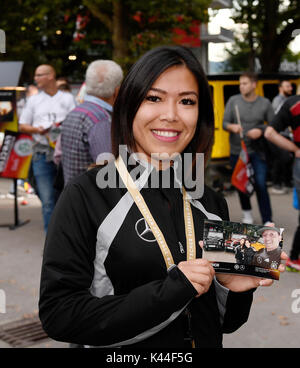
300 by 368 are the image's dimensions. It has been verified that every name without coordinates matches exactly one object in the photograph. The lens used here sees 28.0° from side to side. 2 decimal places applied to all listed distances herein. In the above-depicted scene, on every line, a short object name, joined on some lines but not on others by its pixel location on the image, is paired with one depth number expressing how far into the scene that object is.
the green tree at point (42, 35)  21.41
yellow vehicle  10.98
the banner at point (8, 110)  8.34
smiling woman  1.58
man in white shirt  6.95
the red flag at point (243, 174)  7.96
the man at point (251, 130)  8.04
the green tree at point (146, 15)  15.08
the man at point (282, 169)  11.24
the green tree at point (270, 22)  19.02
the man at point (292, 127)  5.94
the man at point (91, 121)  4.36
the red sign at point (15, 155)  8.16
